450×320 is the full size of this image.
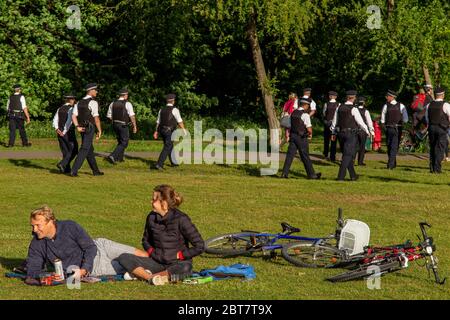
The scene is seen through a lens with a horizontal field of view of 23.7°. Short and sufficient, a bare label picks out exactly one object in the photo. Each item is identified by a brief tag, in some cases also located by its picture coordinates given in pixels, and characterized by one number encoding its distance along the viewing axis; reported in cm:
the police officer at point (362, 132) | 2457
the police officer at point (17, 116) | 2964
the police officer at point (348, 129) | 2273
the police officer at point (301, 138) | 2308
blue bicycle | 1311
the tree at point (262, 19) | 2773
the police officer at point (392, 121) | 2555
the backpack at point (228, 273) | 1222
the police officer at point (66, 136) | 2319
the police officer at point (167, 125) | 2483
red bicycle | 1173
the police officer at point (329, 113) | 2712
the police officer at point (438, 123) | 2389
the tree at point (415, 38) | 3053
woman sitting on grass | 1184
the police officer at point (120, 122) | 2562
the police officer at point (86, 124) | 2242
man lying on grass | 1170
